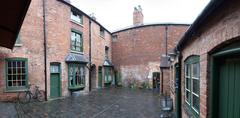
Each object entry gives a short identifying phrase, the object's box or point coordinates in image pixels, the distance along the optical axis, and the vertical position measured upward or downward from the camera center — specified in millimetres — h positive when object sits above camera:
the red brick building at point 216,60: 1797 +23
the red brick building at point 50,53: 8575 +624
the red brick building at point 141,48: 15355 +1695
